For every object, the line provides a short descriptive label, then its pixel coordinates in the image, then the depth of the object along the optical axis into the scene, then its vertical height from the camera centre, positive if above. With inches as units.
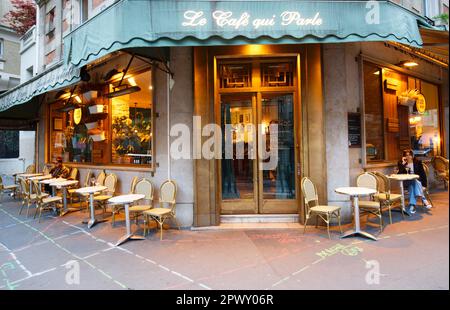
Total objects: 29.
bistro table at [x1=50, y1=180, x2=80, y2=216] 293.7 -24.3
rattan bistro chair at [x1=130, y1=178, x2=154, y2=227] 242.1 -24.3
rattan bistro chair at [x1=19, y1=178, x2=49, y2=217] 296.4 -29.3
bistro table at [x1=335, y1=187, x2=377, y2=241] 197.0 -32.2
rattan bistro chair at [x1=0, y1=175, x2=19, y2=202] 390.0 -30.7
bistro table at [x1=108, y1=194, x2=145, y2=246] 202.1 -36.1
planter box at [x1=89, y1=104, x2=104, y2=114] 320.2 +68.6
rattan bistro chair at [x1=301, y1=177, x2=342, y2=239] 204.5 -36.0
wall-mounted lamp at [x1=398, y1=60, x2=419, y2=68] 318.7 +114.9
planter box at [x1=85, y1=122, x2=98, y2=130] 334.0 +50.3
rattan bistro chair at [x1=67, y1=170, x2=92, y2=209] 324.3 -32.0
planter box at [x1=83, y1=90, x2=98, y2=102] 324.1 +86.3
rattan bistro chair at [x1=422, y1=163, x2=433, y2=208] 288.9 -31.7
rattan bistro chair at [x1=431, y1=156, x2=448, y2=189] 360.6 -13.0
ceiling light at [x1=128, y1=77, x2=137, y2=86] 292.8 +91.6
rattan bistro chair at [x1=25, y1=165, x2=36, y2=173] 469.3 -3.8
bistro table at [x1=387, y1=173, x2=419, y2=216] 255.0 -16.8
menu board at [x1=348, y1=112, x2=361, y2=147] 256.4 +30.0
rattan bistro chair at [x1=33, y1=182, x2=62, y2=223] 278.9 -34.6
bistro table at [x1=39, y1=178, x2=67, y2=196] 310.2 -16.2
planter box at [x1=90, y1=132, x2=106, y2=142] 326.5 +34.7
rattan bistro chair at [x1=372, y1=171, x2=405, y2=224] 235.0 -31.4
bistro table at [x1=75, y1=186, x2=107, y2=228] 249.1 -28.6
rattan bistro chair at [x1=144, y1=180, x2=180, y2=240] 220.2 -30.8
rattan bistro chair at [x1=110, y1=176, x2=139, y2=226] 253.2 -31.8
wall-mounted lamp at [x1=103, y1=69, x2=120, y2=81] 307.5 +105.8
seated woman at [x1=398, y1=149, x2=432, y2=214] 269.9 -18.2
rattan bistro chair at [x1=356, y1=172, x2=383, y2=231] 220.4 -24.7
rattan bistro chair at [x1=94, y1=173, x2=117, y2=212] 285.7 -25.4
